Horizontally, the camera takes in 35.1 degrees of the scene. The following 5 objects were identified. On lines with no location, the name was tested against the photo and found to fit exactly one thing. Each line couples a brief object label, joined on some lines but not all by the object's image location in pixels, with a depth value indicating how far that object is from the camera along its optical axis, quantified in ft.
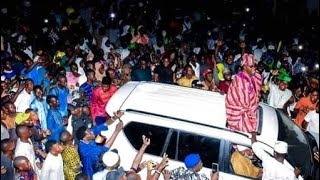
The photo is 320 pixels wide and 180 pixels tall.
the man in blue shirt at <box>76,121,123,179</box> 20.01
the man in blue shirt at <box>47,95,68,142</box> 23.07
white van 20.27
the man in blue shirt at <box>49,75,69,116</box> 25.67
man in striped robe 21.36
